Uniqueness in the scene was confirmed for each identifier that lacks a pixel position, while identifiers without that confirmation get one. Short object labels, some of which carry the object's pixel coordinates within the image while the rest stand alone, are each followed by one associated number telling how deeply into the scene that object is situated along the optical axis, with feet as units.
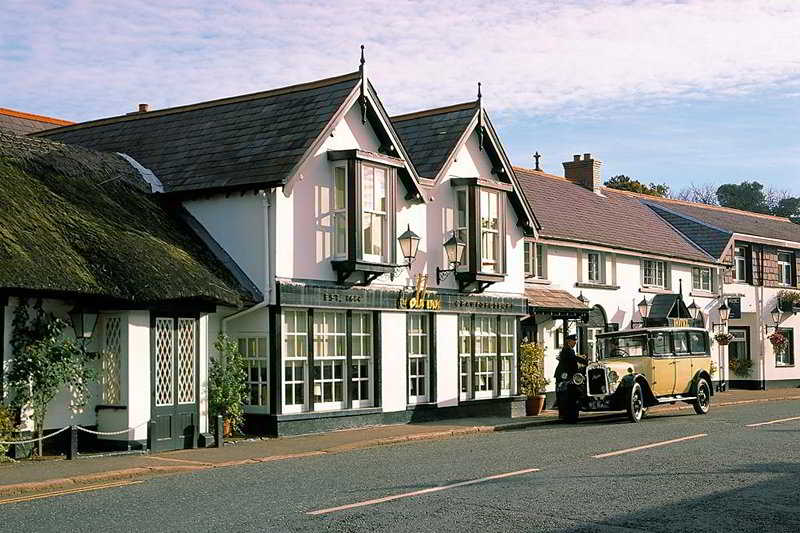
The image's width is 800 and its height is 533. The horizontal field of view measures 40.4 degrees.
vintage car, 80.02
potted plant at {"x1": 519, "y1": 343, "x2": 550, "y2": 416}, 94.22
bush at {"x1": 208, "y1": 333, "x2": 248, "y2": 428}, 67.31
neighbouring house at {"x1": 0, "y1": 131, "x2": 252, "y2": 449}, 56.24
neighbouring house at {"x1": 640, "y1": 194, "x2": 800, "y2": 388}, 140.87
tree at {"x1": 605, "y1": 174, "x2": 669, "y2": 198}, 224.12
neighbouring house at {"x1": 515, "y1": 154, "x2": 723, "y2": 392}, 104.27
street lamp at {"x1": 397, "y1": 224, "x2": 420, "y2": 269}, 77.62
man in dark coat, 81.82
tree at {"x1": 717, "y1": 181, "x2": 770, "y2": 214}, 322.96
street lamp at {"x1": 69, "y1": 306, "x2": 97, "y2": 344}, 59.16
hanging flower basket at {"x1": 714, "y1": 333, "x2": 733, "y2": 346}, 132.26
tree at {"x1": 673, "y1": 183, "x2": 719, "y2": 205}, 317.01
